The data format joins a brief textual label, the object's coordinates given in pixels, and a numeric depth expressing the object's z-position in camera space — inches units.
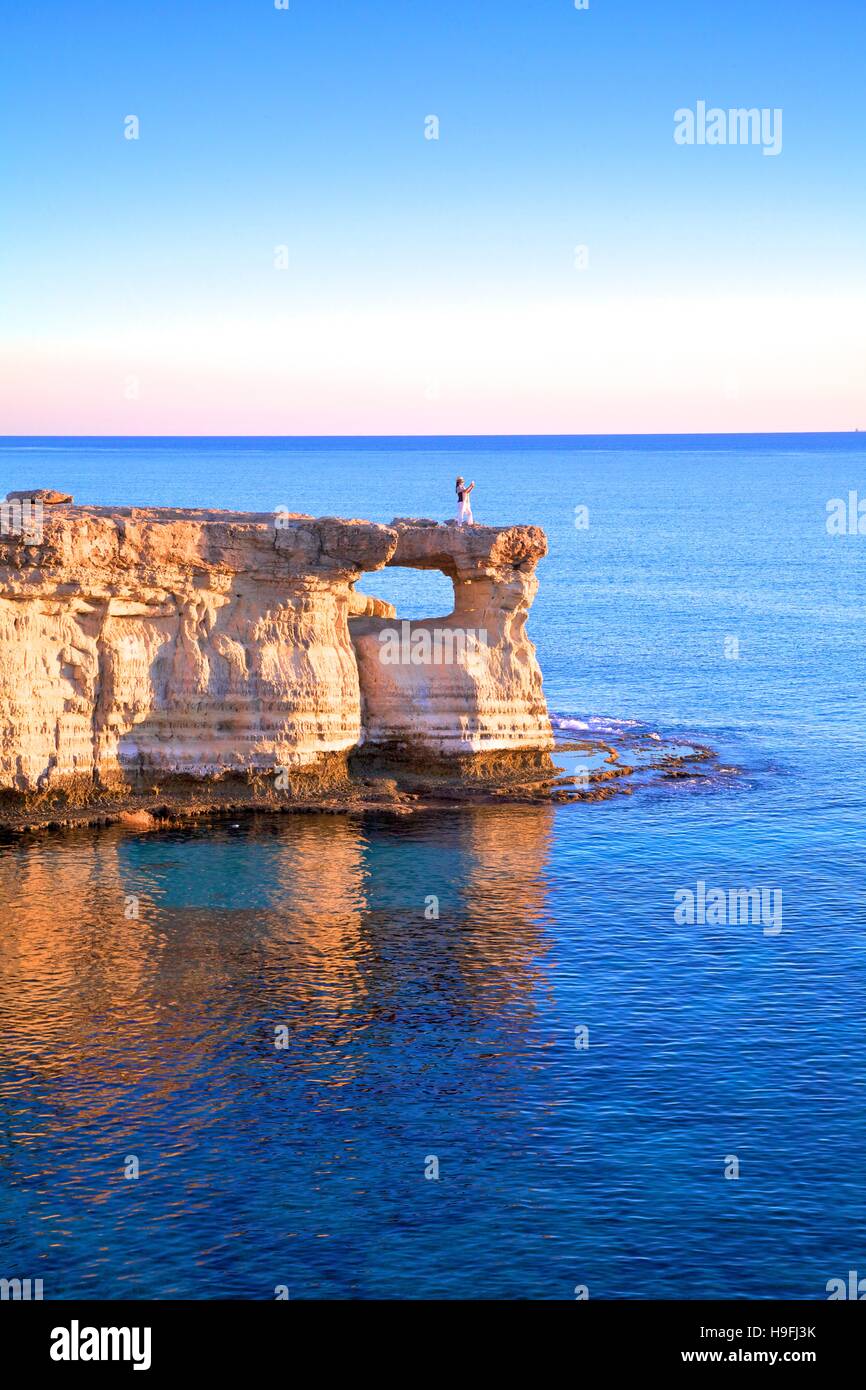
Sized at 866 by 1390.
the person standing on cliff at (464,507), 2212.1
